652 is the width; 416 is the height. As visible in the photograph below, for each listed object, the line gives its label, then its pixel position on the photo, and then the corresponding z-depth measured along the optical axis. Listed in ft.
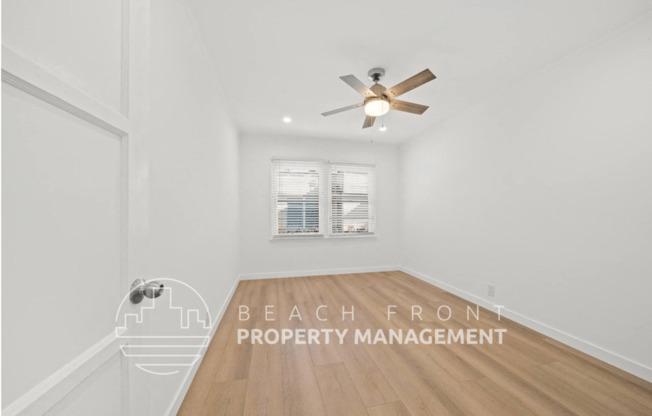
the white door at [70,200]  1.36
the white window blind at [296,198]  13.91
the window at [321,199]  13.99
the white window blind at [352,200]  14.70
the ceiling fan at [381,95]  6.68
